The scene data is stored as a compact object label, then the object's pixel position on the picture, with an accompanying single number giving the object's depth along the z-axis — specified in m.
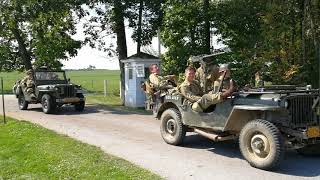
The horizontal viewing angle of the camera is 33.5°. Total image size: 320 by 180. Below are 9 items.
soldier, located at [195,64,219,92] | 10.34
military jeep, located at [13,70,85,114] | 18.45
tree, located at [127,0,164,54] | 21.52
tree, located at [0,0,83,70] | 20.41
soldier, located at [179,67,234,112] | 9.53
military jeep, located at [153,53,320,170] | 8.28
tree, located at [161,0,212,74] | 21.47
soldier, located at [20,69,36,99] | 19.61
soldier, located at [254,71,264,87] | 15.64
